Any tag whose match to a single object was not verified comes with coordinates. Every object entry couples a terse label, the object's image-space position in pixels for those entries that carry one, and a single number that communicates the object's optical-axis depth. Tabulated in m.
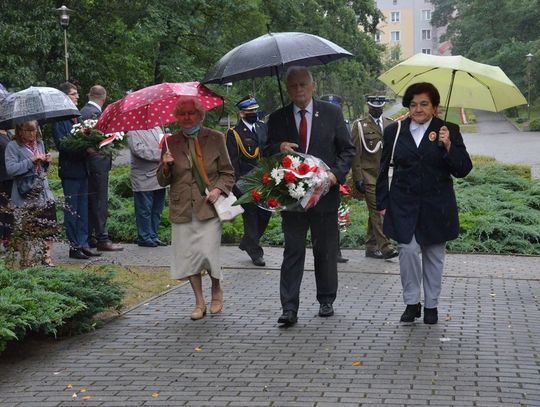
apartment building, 133.00
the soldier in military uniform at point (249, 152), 11.05
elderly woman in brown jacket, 8.15
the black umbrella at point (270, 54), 7.39
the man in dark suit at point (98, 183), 11.87
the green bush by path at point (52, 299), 6.55
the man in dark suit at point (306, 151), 7.79
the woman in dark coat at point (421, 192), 7.68
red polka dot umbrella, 7.77
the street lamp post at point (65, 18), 27.27
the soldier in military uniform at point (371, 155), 11.34
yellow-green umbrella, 8.12
